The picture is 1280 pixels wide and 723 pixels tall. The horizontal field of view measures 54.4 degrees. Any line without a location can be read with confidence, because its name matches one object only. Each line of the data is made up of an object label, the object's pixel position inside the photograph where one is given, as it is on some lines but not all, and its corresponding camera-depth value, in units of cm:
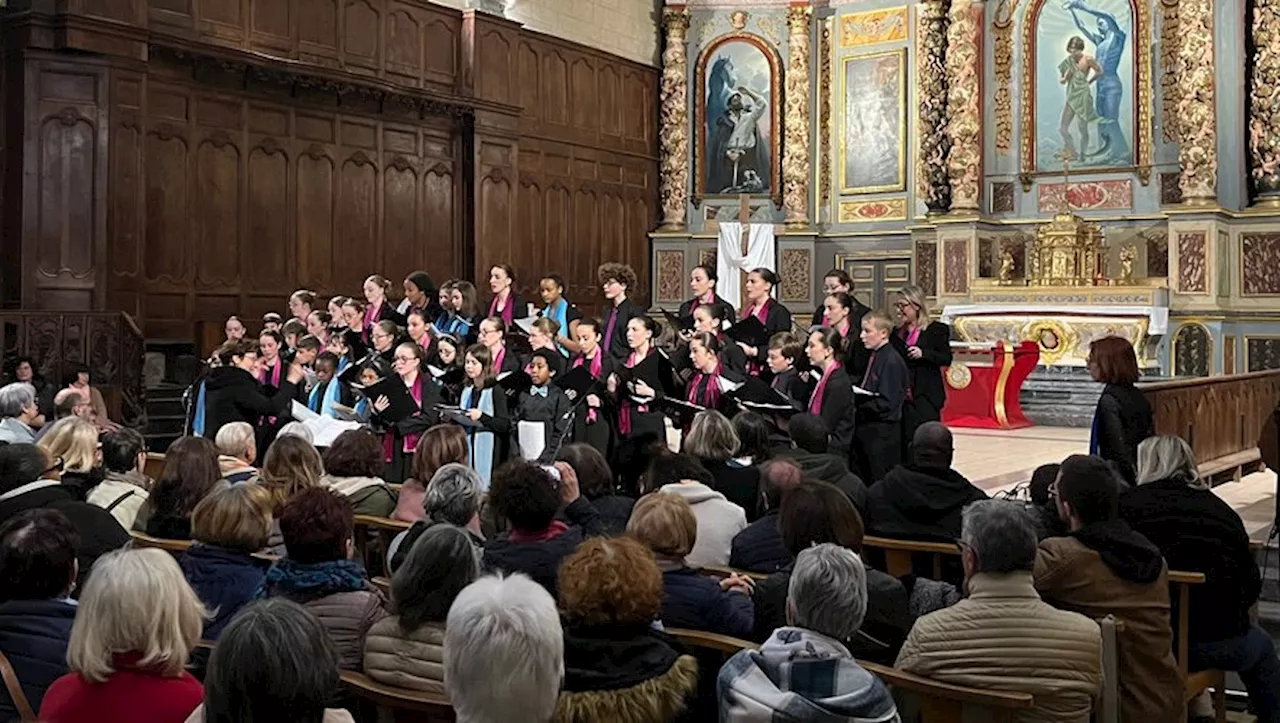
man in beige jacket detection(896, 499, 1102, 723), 331
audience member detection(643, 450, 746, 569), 479
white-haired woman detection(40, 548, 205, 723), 260
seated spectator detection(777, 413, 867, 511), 559
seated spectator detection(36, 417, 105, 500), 522
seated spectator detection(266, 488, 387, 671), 341
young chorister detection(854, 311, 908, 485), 789
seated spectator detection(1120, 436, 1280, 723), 442
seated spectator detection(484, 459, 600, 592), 394
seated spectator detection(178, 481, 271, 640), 388
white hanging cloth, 1759
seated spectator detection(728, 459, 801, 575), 455
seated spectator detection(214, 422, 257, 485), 601
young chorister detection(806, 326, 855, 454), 763
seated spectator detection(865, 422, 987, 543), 504
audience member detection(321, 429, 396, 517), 550
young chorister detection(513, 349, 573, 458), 847
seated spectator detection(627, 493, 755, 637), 373
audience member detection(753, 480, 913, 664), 363
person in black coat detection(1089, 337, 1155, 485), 657
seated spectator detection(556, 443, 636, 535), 514
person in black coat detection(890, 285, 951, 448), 846
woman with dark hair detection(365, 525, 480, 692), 319
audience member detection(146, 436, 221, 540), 491
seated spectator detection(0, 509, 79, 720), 307
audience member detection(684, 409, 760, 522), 573
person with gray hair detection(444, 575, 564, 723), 260
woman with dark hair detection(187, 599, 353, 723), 229
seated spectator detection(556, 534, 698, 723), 280
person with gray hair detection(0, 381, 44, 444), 662
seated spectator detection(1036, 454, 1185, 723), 392
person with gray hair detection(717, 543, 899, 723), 273
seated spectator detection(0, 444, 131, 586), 422
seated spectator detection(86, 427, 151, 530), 516
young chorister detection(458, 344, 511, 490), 829
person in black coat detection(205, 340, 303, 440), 866
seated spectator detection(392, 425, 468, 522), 530
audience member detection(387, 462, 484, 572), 434
